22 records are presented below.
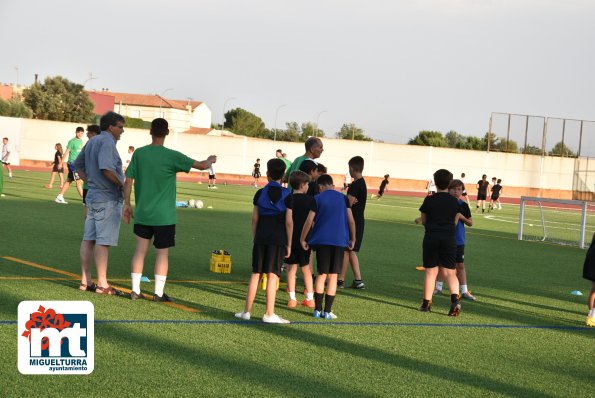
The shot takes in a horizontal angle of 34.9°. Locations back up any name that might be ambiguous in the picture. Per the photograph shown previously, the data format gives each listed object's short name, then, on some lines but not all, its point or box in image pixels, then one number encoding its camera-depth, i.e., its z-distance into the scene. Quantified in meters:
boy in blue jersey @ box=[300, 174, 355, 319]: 10.62
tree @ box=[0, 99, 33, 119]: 90.75
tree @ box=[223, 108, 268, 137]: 145.75
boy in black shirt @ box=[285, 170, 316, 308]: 11.22
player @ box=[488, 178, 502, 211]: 45.68
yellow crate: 13.77
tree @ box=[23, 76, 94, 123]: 107.62
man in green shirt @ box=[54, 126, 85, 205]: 23.98
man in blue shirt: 10.99
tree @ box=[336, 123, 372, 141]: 123.89
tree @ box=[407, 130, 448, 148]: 124.07
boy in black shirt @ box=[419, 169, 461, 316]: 11.38
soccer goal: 25.20
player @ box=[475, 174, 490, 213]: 44.25
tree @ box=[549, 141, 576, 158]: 74.50
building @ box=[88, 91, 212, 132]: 149.88
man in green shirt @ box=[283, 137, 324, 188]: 12.23
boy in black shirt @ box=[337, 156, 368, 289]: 12.56
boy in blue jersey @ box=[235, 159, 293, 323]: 9.94
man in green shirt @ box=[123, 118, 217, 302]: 10.69
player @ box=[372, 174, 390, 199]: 46.65
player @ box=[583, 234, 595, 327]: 11.21
